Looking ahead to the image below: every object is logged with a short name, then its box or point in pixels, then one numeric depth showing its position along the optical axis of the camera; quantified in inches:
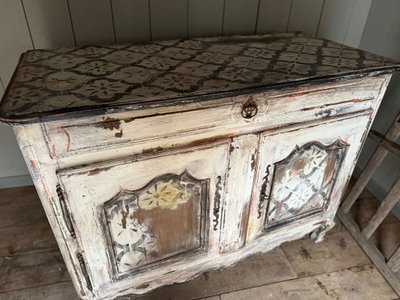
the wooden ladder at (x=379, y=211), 47.7
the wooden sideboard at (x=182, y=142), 28.0
